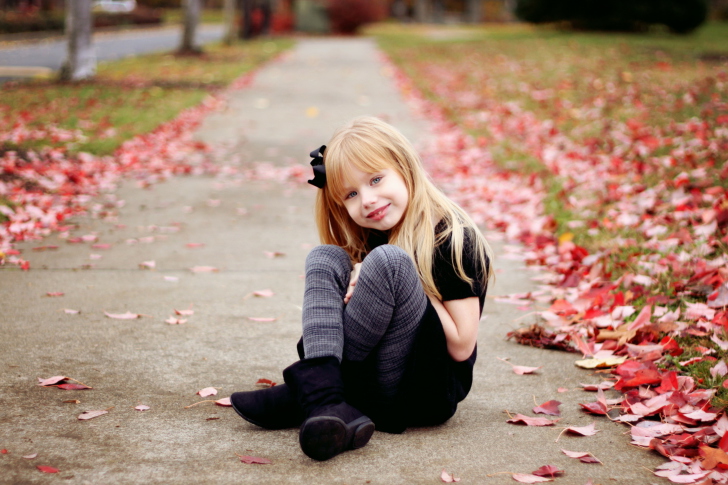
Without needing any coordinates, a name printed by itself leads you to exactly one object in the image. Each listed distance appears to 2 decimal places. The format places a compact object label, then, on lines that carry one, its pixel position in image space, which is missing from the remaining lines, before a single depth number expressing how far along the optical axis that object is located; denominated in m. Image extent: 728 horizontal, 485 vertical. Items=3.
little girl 2.09
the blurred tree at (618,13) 17.95
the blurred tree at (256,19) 24.70
